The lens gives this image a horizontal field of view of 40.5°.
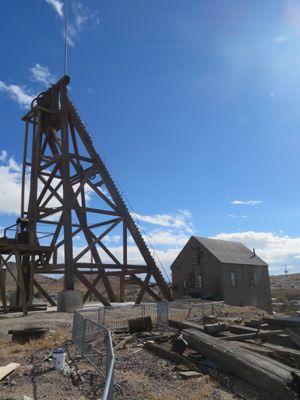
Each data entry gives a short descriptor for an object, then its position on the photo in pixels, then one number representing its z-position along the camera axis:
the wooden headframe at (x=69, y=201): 24.19
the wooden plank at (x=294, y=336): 12.14
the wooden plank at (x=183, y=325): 13.40
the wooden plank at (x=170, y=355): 9.23
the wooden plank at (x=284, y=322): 13.62
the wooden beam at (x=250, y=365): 6.87
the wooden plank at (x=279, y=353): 9.33
